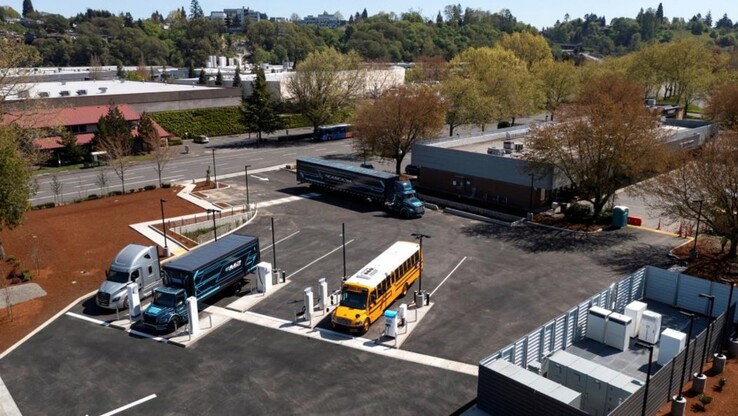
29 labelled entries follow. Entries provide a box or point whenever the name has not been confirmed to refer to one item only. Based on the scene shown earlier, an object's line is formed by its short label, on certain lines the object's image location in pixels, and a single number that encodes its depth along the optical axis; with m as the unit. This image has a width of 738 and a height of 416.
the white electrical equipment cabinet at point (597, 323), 27.03
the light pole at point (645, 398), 20.02
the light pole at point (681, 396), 21.47
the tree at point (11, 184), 33.67
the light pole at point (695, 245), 36.97
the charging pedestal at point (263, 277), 33.62
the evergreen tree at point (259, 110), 82.00
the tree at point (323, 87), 87.81
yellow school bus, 28.73
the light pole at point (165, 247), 39.91
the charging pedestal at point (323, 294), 31.45
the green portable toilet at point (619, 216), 44.94
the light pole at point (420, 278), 32.91
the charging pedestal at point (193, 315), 28.73
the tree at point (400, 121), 60.22
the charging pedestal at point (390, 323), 27.67
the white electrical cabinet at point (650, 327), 26.81
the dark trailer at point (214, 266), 30.58
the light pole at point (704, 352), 24.24
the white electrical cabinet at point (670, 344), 24.30
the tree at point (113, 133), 68.00
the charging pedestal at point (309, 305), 29.94
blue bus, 86.12
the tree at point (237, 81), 109.44
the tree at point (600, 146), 43.44
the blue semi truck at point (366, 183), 49.06
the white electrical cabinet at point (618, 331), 26.44
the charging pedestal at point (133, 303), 30.70
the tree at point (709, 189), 35.56
